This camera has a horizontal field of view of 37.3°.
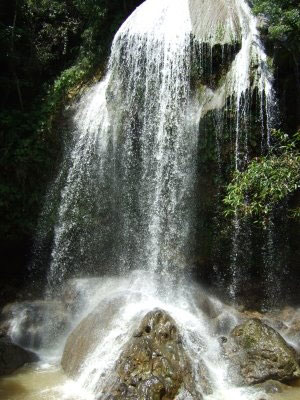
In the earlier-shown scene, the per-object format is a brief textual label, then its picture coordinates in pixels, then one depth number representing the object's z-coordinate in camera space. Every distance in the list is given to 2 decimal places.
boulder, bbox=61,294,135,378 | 7.23
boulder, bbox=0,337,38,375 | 7.50
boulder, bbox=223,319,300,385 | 6.59
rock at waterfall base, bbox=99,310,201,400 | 5.74
